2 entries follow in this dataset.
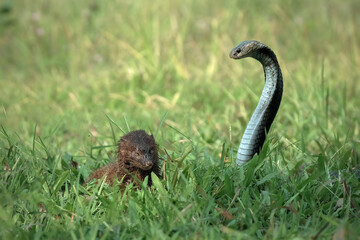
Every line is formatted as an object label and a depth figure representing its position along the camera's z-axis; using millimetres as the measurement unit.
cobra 8625
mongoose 8164
